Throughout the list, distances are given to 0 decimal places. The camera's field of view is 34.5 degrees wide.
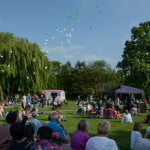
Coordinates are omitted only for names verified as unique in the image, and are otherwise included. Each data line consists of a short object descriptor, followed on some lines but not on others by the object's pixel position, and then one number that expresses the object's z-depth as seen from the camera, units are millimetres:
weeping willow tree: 27703
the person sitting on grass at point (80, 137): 4824
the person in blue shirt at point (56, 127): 5520
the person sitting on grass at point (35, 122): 6848
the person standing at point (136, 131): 6098
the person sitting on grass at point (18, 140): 3516
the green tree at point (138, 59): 31202
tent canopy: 19844
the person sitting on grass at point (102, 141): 3617
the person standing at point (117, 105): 18445
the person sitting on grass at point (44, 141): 3330
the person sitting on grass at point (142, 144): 4488
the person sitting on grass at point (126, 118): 13326
